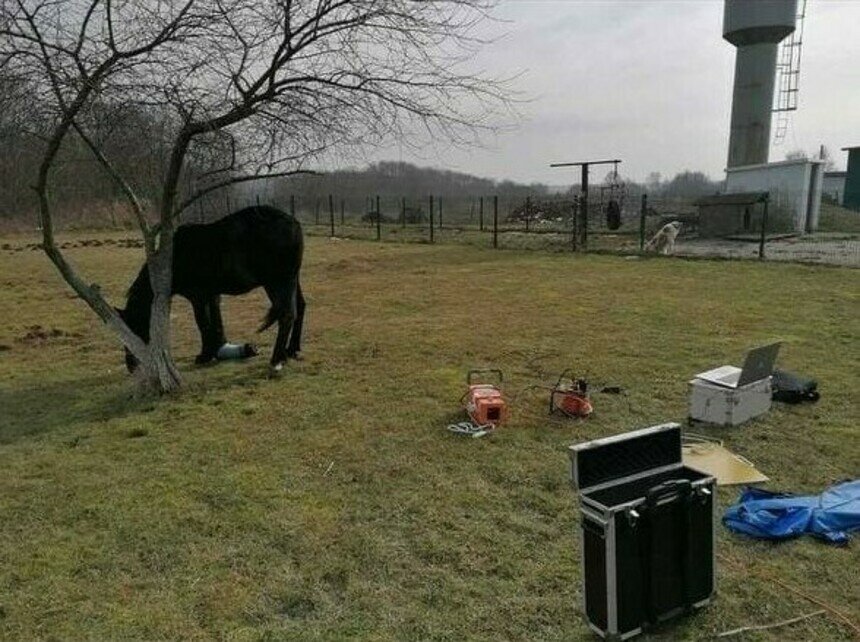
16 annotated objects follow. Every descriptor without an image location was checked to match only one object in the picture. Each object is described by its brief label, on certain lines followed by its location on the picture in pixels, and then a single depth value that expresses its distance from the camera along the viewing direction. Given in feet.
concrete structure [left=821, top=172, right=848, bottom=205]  152.15
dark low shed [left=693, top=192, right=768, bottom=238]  67.31
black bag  15.57
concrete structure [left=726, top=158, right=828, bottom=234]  68.90
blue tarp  9.64
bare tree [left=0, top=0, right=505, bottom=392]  14.65
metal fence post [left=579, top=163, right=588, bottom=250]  53.36
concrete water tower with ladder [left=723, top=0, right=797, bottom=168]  80.59
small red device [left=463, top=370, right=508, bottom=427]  14.48
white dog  51.01
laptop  14.14
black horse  19.20
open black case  7.14
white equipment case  14.07
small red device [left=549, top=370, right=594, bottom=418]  15.14
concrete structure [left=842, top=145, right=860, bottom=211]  118.93
